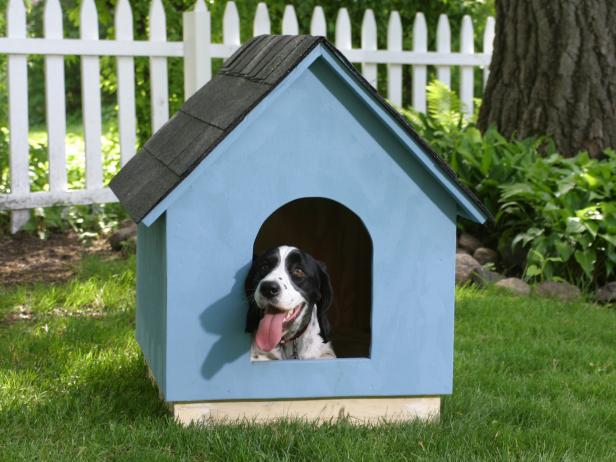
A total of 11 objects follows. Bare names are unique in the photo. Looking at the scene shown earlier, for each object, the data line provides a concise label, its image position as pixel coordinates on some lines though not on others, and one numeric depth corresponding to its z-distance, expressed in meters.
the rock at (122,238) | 7.38
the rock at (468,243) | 7.30
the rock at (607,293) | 6.46
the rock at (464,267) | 6.66
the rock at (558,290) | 6.46
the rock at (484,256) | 7.15
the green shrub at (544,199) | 6.67
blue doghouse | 3.81
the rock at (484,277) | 6.62
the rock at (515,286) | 6.50
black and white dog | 3.80
